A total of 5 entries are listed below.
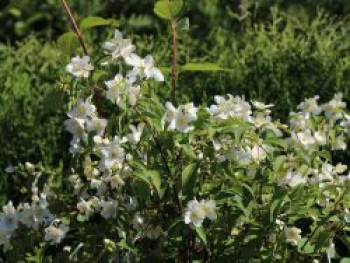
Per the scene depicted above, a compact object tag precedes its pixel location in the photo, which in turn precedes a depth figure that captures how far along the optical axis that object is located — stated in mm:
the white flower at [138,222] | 2455
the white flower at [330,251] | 2498
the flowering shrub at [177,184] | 2307
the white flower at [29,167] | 2701
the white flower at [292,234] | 2428
